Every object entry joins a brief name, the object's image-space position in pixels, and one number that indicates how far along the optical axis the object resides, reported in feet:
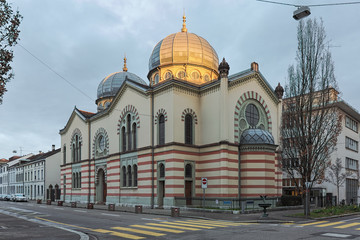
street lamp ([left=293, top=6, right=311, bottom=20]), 47.53
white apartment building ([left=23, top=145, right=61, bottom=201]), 199.93
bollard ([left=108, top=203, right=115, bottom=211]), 100.32
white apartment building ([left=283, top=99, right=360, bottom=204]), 149.21
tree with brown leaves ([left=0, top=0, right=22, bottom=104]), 38.91
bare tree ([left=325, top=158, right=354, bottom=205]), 127.17
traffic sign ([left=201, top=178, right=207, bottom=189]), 80.64
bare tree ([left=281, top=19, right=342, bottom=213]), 78.48
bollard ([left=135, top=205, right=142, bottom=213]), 91.66
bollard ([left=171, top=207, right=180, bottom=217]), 79.46
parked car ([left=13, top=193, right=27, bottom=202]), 183.65
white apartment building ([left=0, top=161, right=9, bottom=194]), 281.33
